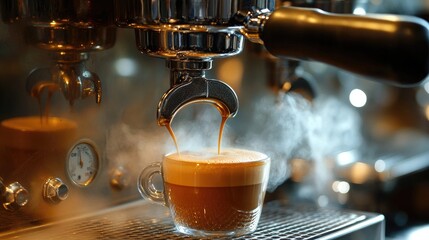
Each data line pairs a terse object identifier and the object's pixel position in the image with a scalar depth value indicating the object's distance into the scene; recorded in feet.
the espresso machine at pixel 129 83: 1.92
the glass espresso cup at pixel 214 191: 2.31
